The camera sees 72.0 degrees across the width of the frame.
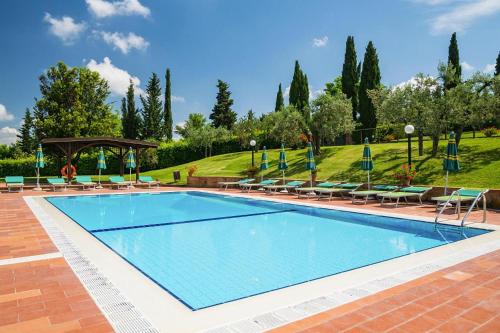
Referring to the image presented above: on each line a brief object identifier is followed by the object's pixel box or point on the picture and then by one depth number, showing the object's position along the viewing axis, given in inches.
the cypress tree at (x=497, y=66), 1722.4
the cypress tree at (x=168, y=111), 1930.4
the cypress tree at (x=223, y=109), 2062.0
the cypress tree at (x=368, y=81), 1258.0
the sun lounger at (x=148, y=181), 924.5
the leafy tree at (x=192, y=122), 2218.3
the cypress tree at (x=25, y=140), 2104.6
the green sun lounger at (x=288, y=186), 677.4
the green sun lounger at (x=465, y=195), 401.1
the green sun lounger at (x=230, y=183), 778.7
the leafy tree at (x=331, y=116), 903.1
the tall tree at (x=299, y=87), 1612.9
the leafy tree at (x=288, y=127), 985.5
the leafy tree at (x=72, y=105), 1109.1
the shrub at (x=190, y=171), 975.8
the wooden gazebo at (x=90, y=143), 867.4
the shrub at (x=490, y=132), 916.0
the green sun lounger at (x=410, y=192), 478.7
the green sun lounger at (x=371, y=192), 522.1
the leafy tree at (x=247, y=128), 1349.7
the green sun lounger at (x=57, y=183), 800.2
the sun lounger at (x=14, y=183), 762.1
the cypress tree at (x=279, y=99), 2062.0
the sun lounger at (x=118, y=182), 873.3
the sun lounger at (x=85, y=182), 840.1
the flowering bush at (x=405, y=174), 557.0
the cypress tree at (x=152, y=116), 1871.3
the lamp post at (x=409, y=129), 535.2
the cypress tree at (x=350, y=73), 1392.7
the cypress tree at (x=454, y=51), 1427.2
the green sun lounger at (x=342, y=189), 576.4
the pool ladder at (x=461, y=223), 321.7
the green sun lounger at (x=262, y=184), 738.8
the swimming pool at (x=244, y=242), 209.6
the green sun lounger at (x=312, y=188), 631.2
